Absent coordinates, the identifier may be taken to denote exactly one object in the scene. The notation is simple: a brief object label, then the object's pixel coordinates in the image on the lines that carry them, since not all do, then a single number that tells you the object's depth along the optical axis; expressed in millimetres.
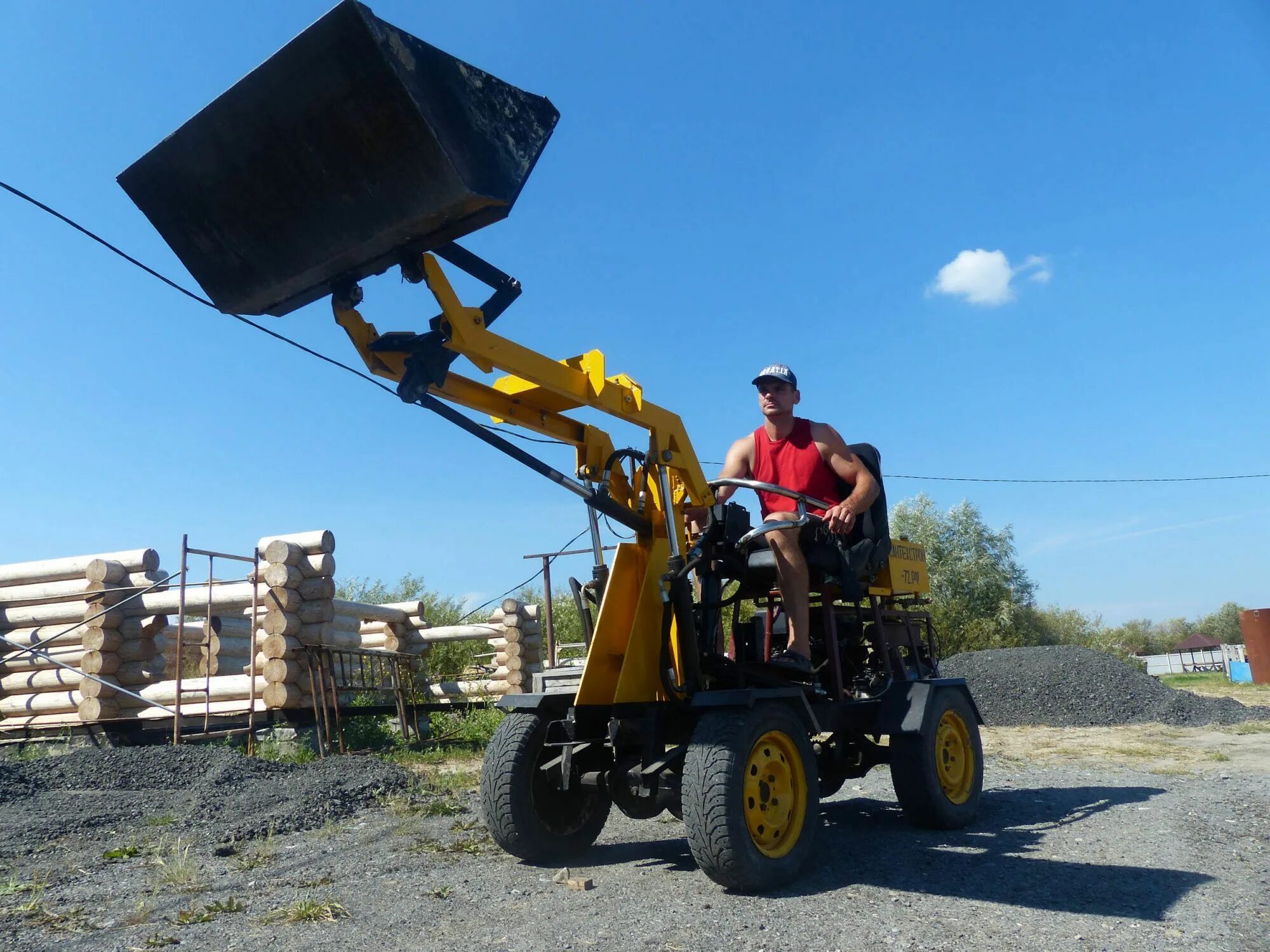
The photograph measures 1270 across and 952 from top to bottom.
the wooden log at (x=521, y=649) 17484
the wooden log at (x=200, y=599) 12414
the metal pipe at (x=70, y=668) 11477
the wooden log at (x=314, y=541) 12078
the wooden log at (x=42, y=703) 12953
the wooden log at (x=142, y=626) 12852
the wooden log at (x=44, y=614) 12977
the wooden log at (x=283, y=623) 11602
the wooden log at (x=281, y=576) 11578
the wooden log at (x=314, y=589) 11922
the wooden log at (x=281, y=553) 11719
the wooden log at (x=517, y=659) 17484
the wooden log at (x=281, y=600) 11617
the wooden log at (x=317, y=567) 12000
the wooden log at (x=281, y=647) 11469
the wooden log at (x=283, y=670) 11438
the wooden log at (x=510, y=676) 17391
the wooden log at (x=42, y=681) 13133
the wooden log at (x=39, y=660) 13078
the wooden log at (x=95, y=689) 12289
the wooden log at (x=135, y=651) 12750
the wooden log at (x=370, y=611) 15844
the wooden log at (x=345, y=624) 16688
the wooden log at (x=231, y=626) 14492
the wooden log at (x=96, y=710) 12242
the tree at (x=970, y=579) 32375
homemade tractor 3988
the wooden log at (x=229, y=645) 14180
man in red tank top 6086
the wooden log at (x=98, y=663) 12352
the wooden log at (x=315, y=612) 11883
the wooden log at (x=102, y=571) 12703
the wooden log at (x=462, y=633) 17500
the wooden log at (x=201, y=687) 12094
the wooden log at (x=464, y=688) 16797
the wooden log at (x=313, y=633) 11758
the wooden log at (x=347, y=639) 15484
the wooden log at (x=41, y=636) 13195
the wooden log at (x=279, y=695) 11430
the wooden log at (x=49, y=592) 12719
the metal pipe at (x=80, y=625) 11822
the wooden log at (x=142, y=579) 12797
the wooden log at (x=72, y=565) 12977
